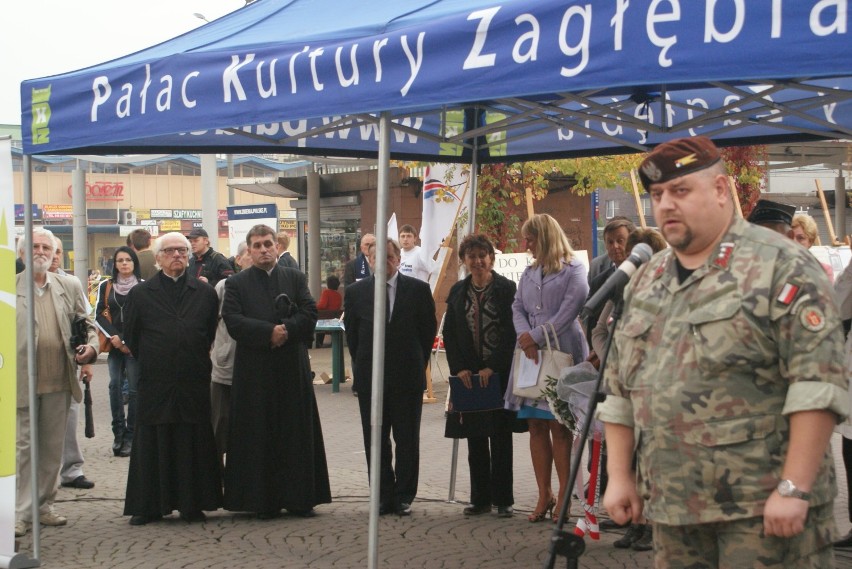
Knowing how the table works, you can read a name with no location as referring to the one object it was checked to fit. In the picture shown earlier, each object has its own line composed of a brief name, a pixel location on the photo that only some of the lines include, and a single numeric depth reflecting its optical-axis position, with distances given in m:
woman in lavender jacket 7.22
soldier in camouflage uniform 3.15
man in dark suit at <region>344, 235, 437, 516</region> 7.82
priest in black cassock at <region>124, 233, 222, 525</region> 7.65
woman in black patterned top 7.62
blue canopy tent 4.11
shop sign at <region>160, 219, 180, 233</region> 66.50
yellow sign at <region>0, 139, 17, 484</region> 6.41
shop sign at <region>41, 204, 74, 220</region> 66.31
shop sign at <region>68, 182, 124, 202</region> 68.62
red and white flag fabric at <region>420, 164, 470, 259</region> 12.95
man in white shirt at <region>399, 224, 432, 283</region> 13.13
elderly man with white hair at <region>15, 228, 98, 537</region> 7.43
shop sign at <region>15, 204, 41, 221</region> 52.67
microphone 3.73
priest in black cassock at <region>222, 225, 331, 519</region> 7.73
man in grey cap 11.65
